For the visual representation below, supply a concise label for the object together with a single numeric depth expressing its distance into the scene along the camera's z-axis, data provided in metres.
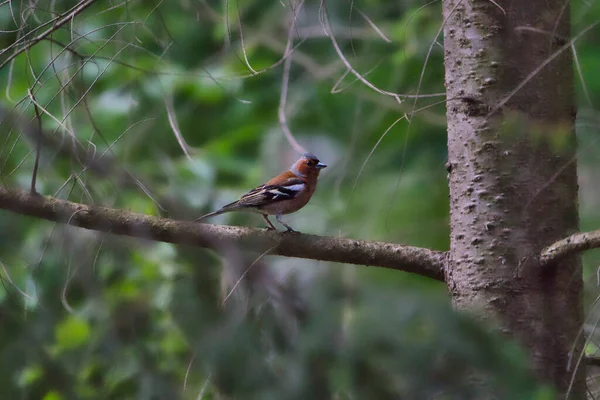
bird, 9.88
